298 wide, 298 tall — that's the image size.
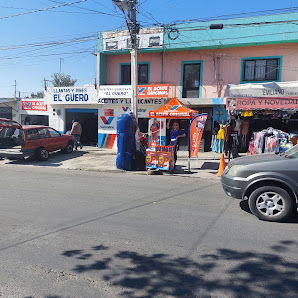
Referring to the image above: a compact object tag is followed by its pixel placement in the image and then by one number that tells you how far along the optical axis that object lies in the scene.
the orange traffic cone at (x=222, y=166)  9.48
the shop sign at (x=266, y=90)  12.30
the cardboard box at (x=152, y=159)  9.83
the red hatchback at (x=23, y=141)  11.55
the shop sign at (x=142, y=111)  16.12
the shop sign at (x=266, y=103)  11.49
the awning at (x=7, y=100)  19.07
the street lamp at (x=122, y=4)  10.66
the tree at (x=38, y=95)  42.84
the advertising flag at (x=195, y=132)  9.65
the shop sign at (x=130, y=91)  14.75
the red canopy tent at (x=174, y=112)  10.20
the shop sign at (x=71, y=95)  16.56
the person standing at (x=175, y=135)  10.38
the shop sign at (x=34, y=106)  18.52
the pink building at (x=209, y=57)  13.42
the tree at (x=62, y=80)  44.97
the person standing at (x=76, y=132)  15.31
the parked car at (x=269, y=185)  4.87
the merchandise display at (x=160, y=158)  9.72
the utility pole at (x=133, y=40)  11.14
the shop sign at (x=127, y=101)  15.34
